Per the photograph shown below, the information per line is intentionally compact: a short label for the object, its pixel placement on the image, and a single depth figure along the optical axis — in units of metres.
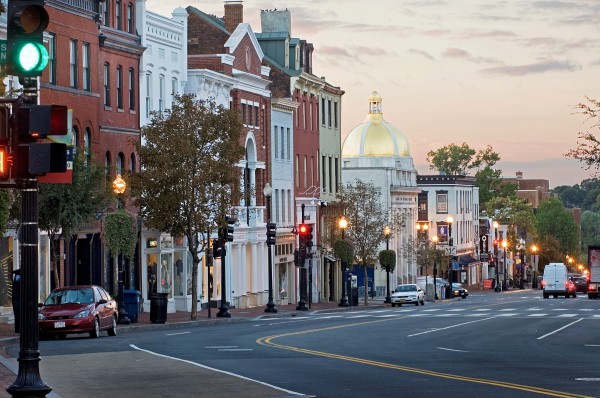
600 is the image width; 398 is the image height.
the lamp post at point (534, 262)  155.66
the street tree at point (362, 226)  86.69
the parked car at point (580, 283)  116.19
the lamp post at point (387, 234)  86.37
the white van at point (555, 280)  96.56
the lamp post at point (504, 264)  141.65
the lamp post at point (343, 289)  76.56
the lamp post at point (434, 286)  99.84
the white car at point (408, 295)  81.69
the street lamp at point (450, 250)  106.62
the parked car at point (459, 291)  107.94
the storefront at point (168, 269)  61.84
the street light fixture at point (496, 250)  136.34
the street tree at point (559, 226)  191.62
